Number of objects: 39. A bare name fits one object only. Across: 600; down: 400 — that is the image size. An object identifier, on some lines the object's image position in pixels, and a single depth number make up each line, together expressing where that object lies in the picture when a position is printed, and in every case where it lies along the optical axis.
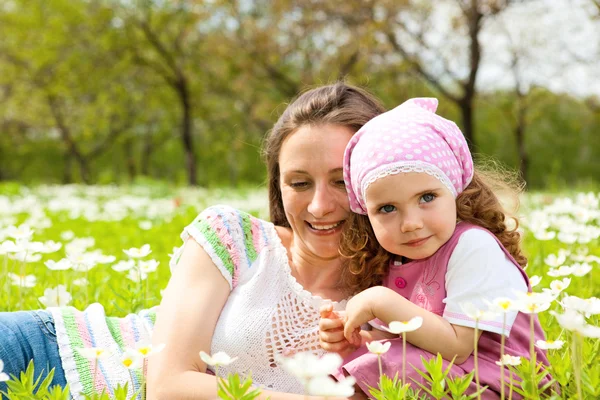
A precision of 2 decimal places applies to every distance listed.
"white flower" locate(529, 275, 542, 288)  2.29
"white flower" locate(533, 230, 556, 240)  3.37
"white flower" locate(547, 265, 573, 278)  2.44
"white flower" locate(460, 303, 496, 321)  1.63
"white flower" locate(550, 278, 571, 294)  2.09
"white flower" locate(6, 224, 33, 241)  2.81
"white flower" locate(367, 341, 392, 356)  1.64
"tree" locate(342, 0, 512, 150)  15.81
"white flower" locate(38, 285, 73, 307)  2.80
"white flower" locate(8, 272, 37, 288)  3.20
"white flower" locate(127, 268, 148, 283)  3.17
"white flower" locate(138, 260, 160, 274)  2.98
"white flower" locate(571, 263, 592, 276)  2.74
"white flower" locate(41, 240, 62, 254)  2.90
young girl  1.92
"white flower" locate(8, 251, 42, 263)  2.82
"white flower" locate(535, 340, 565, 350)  1.75
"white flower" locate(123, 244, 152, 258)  2.84
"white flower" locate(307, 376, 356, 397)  1.15
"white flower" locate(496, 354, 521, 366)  1.73
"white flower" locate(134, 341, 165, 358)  1.63
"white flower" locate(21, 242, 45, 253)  2.65
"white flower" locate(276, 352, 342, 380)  1.12
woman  2.27
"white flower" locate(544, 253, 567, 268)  2.63
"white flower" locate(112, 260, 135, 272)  2.99
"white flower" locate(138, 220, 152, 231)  6.73
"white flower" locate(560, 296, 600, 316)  1.60
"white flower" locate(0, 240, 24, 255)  2.63
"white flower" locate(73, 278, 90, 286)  3.38
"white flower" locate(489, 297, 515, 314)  1.59
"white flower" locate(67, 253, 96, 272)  2.88
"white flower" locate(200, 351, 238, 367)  1.48
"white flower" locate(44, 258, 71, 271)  2.79
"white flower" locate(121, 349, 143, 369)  1.62
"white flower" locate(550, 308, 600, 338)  1.39
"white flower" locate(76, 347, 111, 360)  1.66
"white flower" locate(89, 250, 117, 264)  2.95
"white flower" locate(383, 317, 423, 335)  1.59
